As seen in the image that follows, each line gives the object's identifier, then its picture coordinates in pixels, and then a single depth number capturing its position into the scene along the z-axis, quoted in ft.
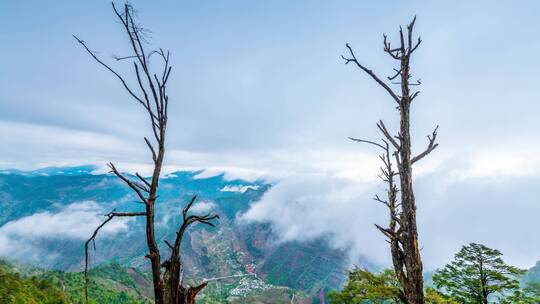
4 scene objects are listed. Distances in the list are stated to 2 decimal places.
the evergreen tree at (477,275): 72.33
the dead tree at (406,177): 20.40
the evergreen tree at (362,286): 64.32
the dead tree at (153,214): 16.99
